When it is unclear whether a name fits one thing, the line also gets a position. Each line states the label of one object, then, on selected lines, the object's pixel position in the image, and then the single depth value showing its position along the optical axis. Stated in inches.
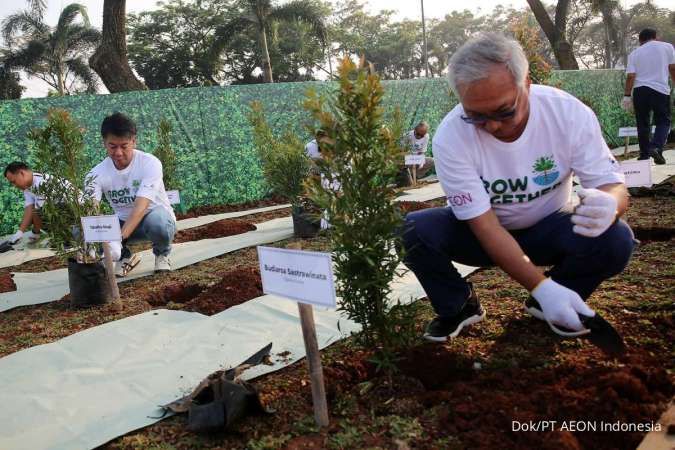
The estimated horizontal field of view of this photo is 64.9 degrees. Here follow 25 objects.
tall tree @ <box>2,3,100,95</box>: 955.3
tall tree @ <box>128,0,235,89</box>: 1337.4
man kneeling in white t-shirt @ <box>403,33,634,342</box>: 78.7
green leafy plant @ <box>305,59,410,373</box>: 72.4
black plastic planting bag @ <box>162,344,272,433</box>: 75.8
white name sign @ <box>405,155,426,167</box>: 339.6
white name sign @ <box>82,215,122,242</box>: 137.9
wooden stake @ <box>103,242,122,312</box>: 145.8
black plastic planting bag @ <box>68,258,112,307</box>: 149.5
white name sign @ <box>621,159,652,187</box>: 160.6
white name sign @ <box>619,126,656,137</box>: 279.0
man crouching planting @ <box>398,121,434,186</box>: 422.9
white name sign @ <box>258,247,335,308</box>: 65.7
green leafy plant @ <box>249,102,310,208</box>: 244.2
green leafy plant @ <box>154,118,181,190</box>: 311.7
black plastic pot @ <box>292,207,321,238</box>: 226.4
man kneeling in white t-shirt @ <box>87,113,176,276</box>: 165.9
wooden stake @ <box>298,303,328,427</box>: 72.2
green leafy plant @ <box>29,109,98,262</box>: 146.6
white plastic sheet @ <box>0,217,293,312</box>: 165.2
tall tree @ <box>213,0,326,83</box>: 716.7
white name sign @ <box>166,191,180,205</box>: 260.7
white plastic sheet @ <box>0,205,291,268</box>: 225.5
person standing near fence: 276.1
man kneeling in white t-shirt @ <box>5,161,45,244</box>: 239.6
